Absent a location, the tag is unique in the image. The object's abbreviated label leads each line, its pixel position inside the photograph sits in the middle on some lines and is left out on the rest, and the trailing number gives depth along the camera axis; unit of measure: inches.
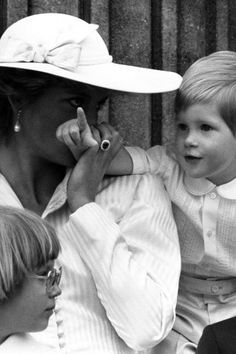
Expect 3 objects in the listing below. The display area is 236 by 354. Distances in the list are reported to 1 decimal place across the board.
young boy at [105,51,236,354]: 183.2
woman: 169.9
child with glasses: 147.3
